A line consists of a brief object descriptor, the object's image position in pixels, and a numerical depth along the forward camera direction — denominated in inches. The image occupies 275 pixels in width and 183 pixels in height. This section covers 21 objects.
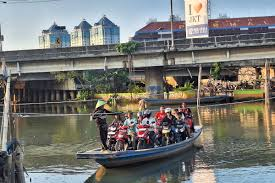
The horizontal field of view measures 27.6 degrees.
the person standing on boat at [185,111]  1020.5
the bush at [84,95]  2501.2
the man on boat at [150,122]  850.1
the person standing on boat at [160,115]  898.7
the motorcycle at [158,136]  877.3
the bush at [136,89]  2361.0
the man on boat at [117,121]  838.5
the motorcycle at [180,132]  939.0
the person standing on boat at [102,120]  809.5
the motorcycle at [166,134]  893.2
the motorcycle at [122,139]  816.3
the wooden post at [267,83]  1903.3
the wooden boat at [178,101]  2066.9
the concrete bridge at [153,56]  2014.0
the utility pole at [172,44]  2064.5
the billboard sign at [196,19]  1791.3
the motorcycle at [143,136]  837.8
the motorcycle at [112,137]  830.5
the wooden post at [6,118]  592.1
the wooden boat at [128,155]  783.1
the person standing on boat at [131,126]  831.1
